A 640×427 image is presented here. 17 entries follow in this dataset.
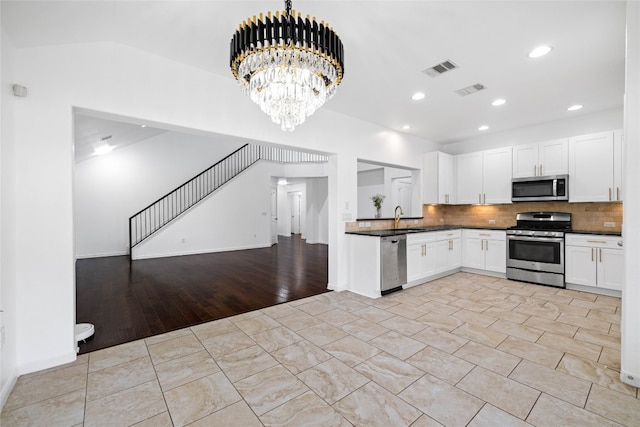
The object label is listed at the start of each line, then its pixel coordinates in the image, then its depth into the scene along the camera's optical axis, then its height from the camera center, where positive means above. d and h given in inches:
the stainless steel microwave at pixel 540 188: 183.5 +17.0
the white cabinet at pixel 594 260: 159.5 -28.8
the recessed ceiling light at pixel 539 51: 105.5 +63.0
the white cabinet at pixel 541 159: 185.9 +38.1
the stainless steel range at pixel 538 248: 178.1 -24.0
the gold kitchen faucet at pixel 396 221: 208.7 -6.6
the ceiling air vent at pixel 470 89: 138.4 +63.6
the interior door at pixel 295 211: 524.5 +3.9
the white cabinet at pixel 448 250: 203.6 -29.1
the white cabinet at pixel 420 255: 181.3 -29.3
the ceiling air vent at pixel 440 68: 116.5 +63.3
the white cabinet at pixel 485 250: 203.3 -28.6
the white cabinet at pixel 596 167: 167.2 +28.7
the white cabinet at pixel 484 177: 211.0 +29.3
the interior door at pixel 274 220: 404.8 -11.3
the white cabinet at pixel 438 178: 230.5 +29.3
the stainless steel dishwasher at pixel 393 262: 162.6 -30.1
